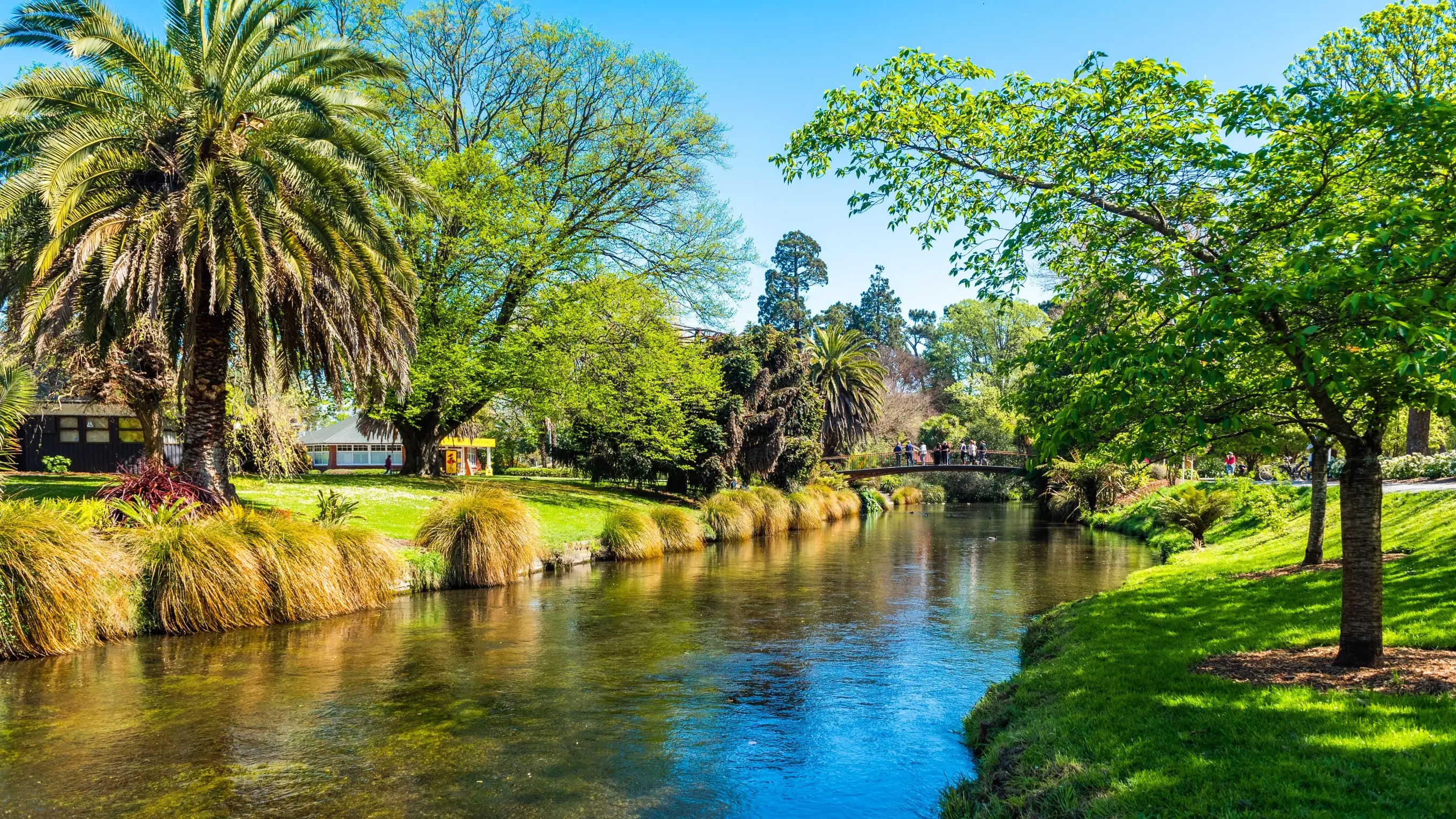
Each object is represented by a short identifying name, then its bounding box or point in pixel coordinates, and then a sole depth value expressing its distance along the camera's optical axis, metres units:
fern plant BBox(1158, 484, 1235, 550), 25.94
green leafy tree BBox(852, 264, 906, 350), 106.25
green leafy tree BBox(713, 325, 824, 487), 37.62
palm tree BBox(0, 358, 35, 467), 14.72
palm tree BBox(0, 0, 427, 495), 16.17
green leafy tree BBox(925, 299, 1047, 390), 92.94
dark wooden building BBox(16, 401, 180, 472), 39.19
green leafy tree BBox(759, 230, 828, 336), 95.38
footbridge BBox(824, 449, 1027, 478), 49.97
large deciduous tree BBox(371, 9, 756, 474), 28.81
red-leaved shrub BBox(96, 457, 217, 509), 16.20
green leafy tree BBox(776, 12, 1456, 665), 6.12
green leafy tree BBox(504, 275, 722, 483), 30.72
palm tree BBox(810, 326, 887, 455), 58.88
